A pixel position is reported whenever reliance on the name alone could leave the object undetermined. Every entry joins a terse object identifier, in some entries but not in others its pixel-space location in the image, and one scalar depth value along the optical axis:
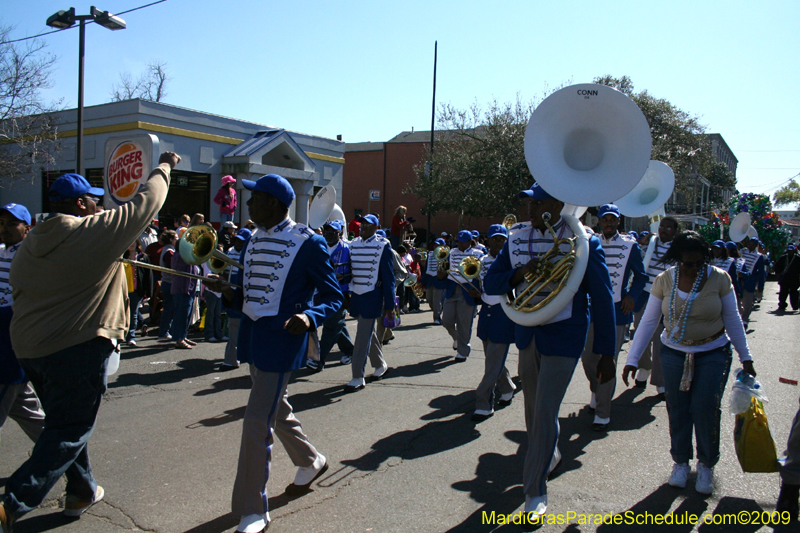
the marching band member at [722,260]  11.86
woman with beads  4.10
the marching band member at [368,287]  7.00
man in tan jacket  3.14
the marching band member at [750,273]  13.60
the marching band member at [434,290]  11.83
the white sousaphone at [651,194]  8.37
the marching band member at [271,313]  3.44
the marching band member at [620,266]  6.23
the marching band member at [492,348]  5.88
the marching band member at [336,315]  7.99
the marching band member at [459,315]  8.76
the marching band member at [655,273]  6.94
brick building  38.12
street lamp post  11.19
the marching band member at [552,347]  3.60
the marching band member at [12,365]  3.73
